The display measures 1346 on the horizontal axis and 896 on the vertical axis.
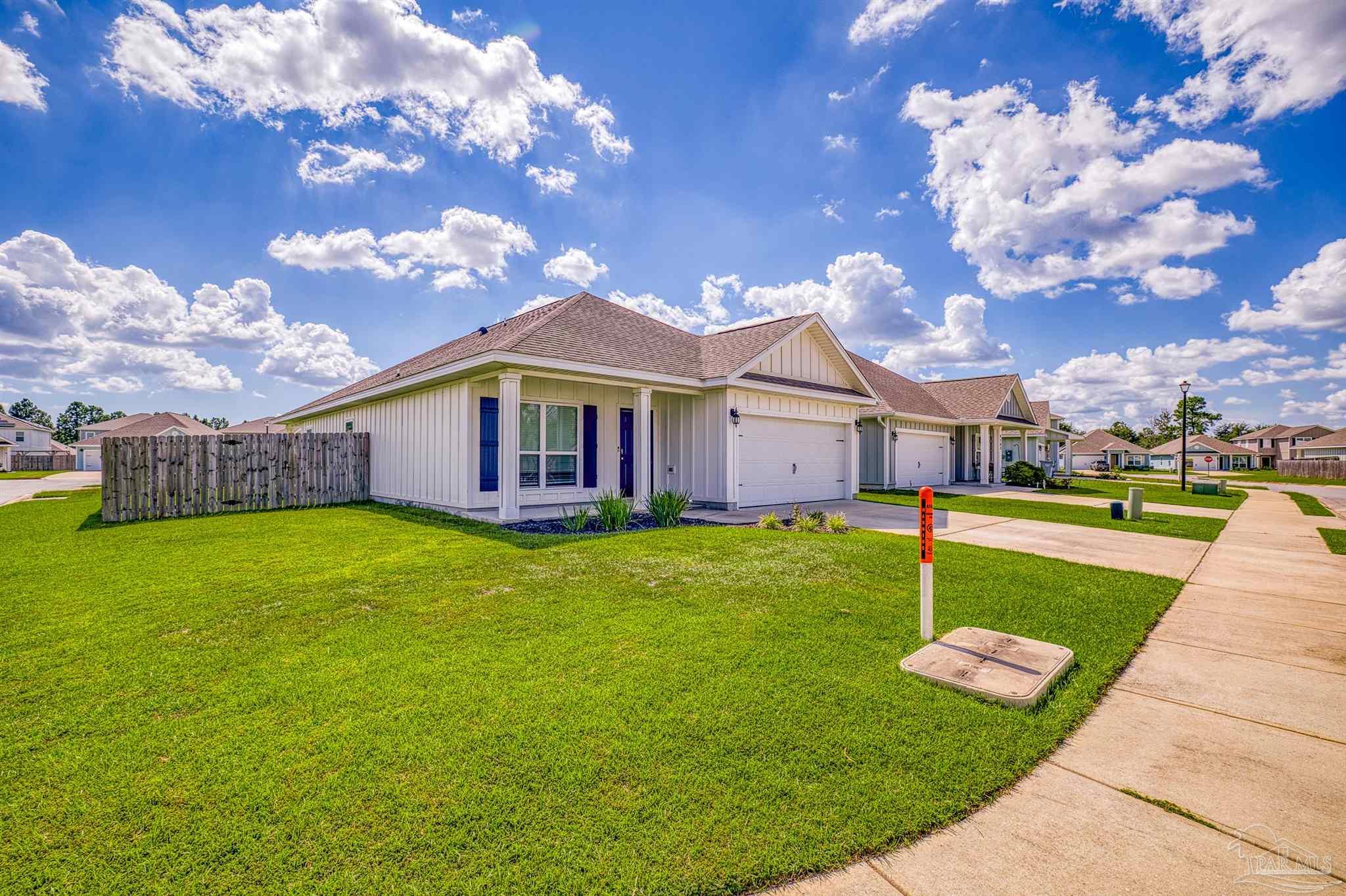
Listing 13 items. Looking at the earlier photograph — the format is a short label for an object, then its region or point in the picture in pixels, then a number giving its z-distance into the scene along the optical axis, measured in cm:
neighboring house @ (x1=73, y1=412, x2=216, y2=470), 4512
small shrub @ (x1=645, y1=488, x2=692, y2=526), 973
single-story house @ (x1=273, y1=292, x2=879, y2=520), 1020
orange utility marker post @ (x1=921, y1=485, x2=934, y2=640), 397
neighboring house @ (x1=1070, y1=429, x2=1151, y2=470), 6656
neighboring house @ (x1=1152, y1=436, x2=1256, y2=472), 5903
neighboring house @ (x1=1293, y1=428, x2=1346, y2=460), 5503
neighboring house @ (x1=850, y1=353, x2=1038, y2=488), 1923
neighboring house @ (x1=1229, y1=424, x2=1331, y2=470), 6450
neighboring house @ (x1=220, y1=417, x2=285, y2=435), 5291
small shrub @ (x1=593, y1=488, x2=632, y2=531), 913
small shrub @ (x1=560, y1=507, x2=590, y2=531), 887
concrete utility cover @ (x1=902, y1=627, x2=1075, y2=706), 322
